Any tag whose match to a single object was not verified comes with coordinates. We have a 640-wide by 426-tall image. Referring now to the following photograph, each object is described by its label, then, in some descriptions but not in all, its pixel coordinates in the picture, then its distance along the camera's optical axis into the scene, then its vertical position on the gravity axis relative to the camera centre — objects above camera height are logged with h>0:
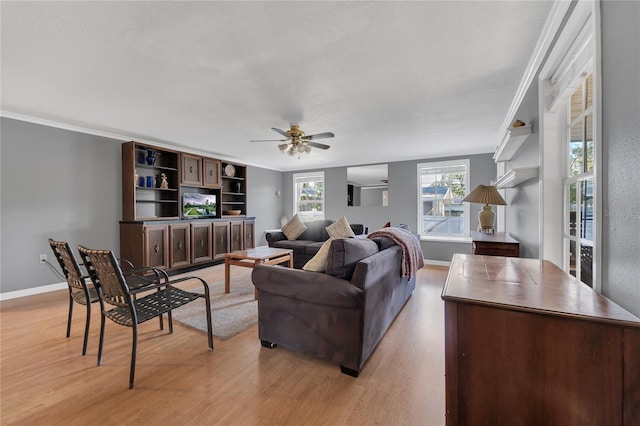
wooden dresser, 0.76 -0.47
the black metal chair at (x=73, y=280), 2.11 -0.58
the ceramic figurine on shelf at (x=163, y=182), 4.82 +0.54
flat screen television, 5.18 +0.12
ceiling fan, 3.52 +0.96
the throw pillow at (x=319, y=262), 2.14 -0.43
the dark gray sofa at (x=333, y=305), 1.87 -0.72
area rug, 2.60 -1.14
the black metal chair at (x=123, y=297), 1.78 -0.68
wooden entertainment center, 4.36 -0.05
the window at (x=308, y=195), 7.44 +0.44
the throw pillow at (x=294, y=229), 5.37 -0.38
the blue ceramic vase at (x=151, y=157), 4.65 +0.95
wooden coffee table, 3.49 -0.66
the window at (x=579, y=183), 1.50 +0.16
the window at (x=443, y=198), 5.64 +0.25
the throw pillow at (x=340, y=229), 4.77 -0.35
